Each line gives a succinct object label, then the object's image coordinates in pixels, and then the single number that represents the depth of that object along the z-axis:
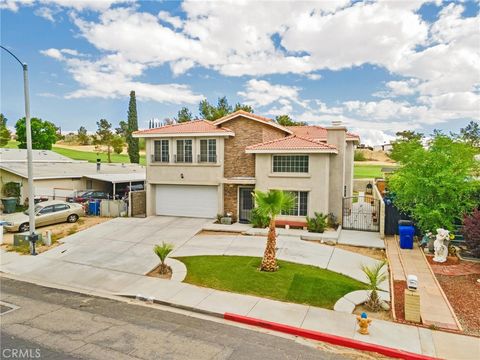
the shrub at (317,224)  18.69
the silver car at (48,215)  19.52
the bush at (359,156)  96.69
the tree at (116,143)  67.94
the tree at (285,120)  48.75
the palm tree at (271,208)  12.47
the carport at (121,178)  27.80
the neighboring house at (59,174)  27.00
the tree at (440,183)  15.34
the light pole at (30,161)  14.80
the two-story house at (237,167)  19.88
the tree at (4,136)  71.69
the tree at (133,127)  52.53
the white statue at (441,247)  14.25
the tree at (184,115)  63.18
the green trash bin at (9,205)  24.79
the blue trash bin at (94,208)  23.98
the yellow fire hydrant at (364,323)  8.53
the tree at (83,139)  106.94
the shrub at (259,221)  19.80
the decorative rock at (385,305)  10.01
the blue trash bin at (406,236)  16.00
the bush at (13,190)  27.19
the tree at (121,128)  98.22
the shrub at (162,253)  12.94
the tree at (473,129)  82.69
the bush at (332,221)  19.83
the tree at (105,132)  68.38
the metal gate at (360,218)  19.97
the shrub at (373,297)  9.95
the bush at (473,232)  13.00
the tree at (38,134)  61.69
